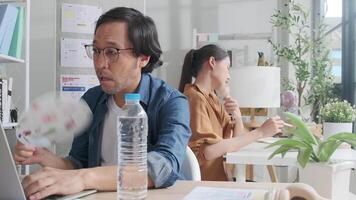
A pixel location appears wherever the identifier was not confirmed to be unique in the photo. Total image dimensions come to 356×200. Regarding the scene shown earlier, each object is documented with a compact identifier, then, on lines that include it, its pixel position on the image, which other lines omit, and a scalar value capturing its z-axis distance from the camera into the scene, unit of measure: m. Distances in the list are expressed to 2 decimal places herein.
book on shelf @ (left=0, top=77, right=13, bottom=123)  2.54
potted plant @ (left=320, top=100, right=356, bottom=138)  2.31
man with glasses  1.13
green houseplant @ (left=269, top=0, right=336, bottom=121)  3.63
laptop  0.78
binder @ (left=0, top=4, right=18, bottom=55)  2.48
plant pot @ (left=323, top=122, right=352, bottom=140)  2.32
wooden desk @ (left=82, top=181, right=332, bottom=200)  0.85
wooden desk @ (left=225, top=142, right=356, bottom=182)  1.97
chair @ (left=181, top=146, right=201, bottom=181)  1.35
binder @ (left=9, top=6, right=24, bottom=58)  2.60
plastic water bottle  0.99
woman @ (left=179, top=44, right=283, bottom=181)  2.02
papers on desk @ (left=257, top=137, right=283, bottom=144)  2.74
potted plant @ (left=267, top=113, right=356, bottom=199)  1.07
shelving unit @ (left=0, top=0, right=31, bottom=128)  2.69
